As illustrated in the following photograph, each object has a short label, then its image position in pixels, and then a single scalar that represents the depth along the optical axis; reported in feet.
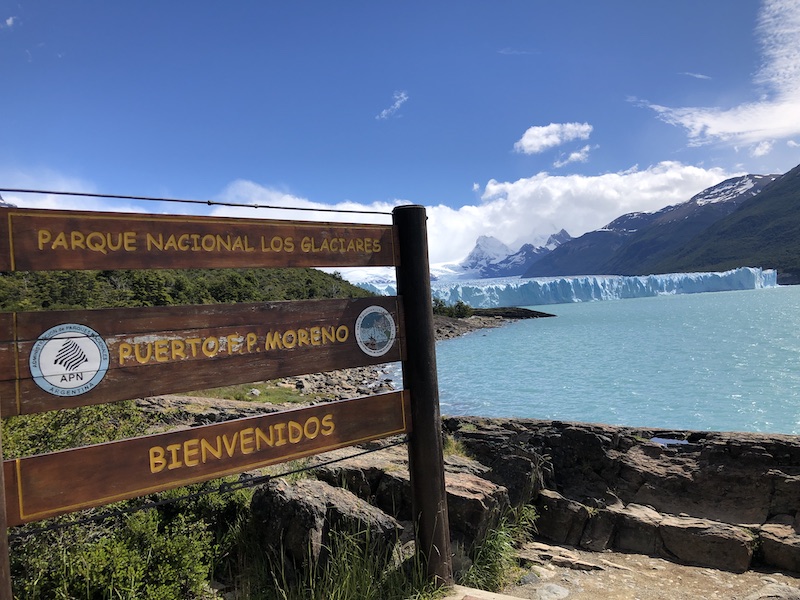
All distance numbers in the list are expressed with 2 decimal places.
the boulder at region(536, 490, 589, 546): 22.90
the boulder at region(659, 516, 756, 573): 21.22
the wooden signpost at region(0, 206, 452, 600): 9.15
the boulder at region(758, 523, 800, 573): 21.02
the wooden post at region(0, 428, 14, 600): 8.64
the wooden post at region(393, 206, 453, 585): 13.66
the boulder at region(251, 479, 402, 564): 14.08
